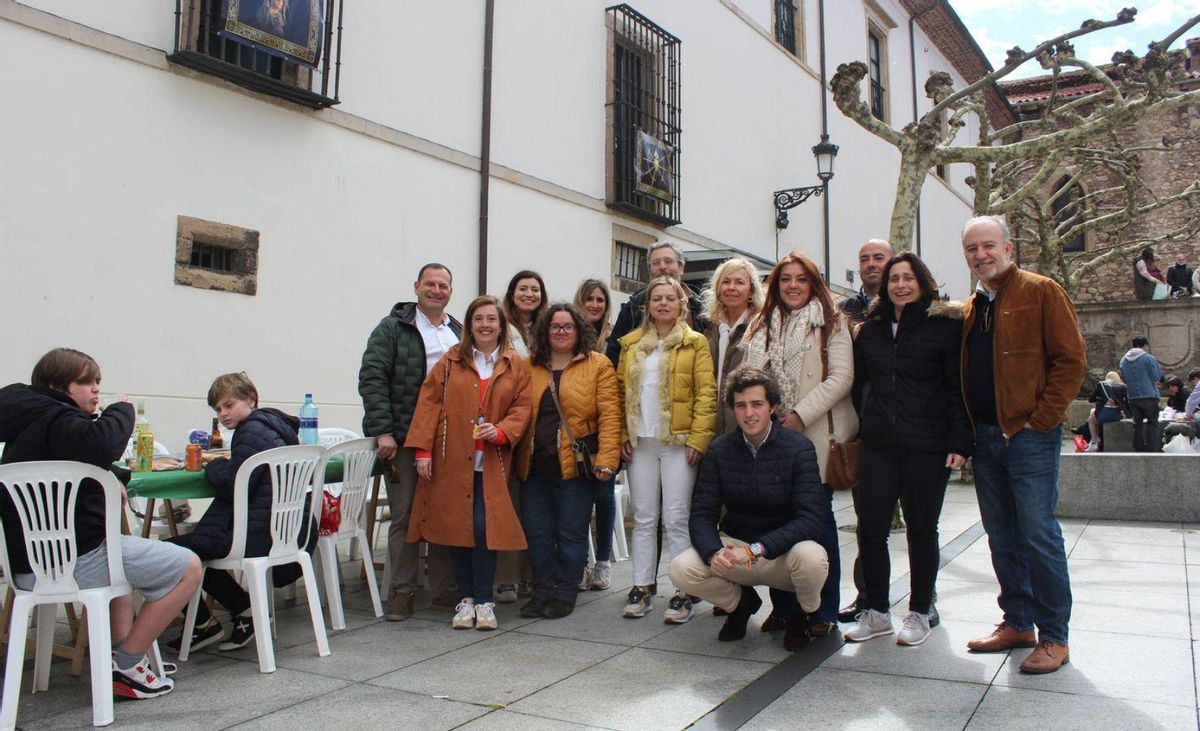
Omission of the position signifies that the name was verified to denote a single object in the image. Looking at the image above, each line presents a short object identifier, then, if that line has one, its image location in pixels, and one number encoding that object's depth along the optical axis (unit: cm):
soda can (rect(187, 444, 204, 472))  431
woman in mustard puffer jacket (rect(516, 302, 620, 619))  471
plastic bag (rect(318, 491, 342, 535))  452
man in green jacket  479
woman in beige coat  419
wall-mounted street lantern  1348
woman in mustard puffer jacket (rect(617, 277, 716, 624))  455
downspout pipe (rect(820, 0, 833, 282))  1647
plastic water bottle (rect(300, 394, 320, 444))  484
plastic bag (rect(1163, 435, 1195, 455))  1074
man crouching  389
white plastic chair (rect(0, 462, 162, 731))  318
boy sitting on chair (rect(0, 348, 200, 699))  331
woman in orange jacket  452
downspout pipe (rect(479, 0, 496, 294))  930
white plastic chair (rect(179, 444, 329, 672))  385
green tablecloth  387
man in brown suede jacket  361
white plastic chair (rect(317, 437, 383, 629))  448
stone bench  798
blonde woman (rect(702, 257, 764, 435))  468
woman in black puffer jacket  395
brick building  2731
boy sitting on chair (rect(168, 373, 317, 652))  394
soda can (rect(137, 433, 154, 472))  431
